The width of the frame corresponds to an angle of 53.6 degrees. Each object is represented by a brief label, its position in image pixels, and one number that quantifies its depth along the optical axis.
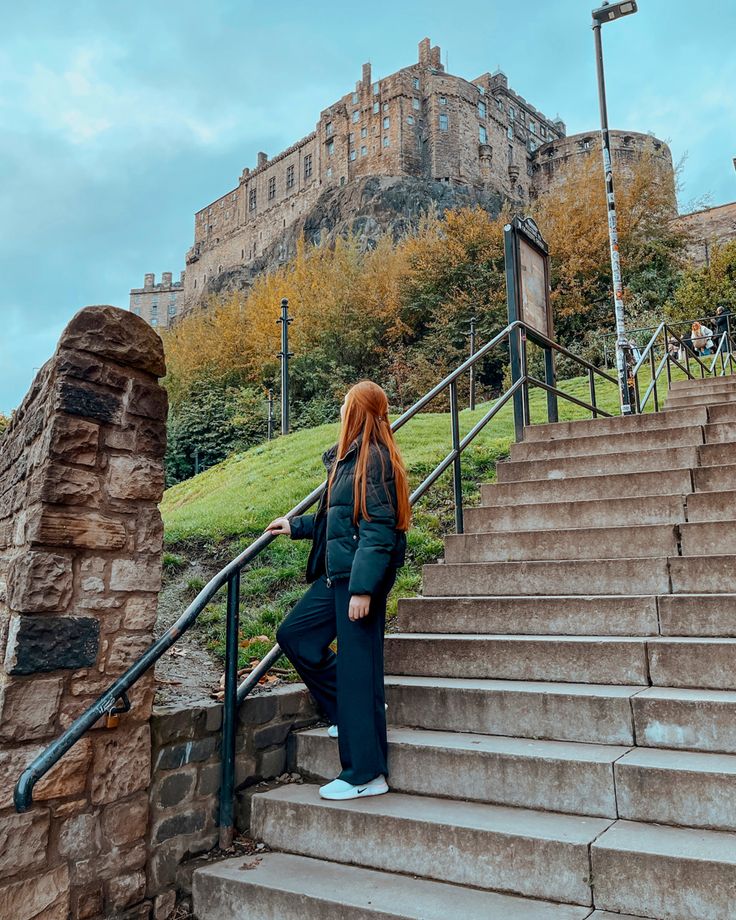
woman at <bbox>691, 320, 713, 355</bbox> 15.48
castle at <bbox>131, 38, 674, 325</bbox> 50.59
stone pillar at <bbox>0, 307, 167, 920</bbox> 2.56
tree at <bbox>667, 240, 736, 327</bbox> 21.34
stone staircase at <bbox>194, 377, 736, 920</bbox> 2.34
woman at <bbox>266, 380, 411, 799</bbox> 2.87
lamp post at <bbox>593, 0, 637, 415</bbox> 12.40
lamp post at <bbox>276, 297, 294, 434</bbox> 15.48
